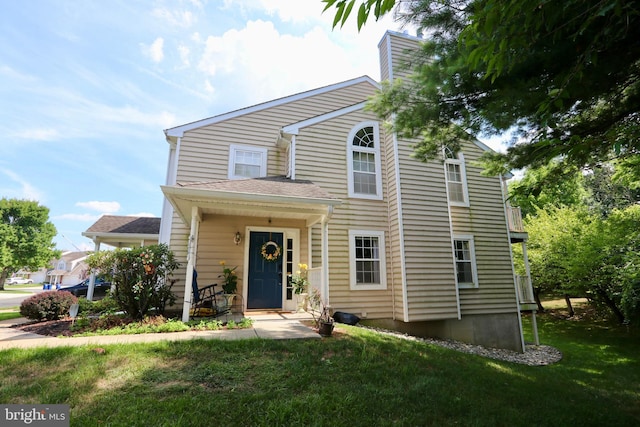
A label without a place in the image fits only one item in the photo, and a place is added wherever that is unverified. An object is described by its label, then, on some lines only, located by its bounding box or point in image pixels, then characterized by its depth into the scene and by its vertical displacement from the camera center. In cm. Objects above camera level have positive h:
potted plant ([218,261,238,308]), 748 -25
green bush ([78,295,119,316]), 736 -82
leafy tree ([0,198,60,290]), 2739 +350
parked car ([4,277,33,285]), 5398 -148
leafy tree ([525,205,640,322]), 1032 +65
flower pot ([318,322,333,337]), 514 -94
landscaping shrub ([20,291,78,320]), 686 -75
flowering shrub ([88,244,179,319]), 607 -2
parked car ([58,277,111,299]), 1383 -69
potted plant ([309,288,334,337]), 514 -84
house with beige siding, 809 +136
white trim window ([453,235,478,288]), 924 +38
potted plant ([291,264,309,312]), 705 -30
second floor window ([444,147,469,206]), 982 +306
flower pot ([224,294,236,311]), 741 -66
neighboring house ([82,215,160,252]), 1060 +150
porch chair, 679 -71
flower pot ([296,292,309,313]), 768 -74
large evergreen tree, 258 +224
